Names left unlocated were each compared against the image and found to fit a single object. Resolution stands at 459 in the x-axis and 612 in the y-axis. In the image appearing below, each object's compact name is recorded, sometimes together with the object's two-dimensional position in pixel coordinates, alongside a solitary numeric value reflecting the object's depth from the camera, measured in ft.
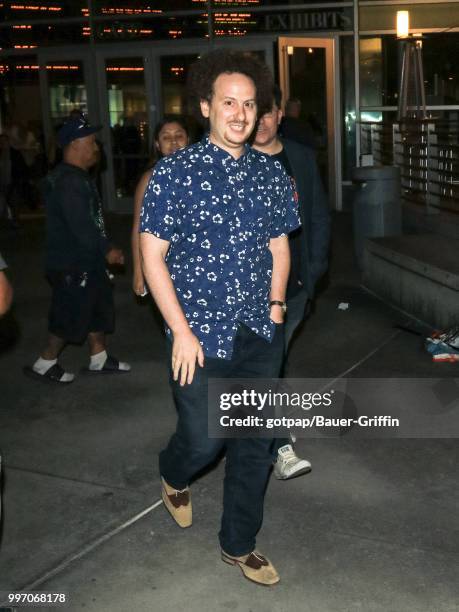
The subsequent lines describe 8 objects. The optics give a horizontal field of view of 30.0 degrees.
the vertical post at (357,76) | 49.28
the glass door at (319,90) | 47.78
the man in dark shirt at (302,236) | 14.26
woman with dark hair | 16.99
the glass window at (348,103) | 50.03
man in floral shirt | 10.49
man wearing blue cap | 19.43
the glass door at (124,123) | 52.85
